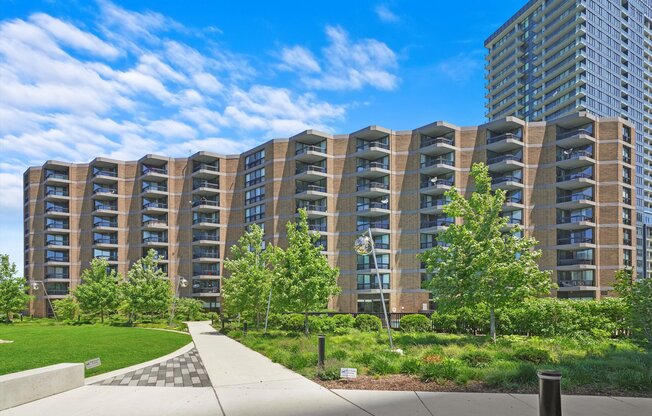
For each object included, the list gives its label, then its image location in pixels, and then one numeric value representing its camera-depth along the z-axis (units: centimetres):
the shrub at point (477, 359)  1388
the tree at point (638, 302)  1780
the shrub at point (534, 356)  1492
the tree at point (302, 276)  2716
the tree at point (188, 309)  5216
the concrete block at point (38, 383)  1013
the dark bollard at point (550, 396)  757
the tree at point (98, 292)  4756
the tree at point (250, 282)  3359
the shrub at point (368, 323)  3074
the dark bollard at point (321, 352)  1406
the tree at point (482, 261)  2103
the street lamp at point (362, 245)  1923
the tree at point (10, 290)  4997
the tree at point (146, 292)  4488
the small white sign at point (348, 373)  1208
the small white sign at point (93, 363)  1293
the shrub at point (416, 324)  2894
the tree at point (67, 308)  5038
